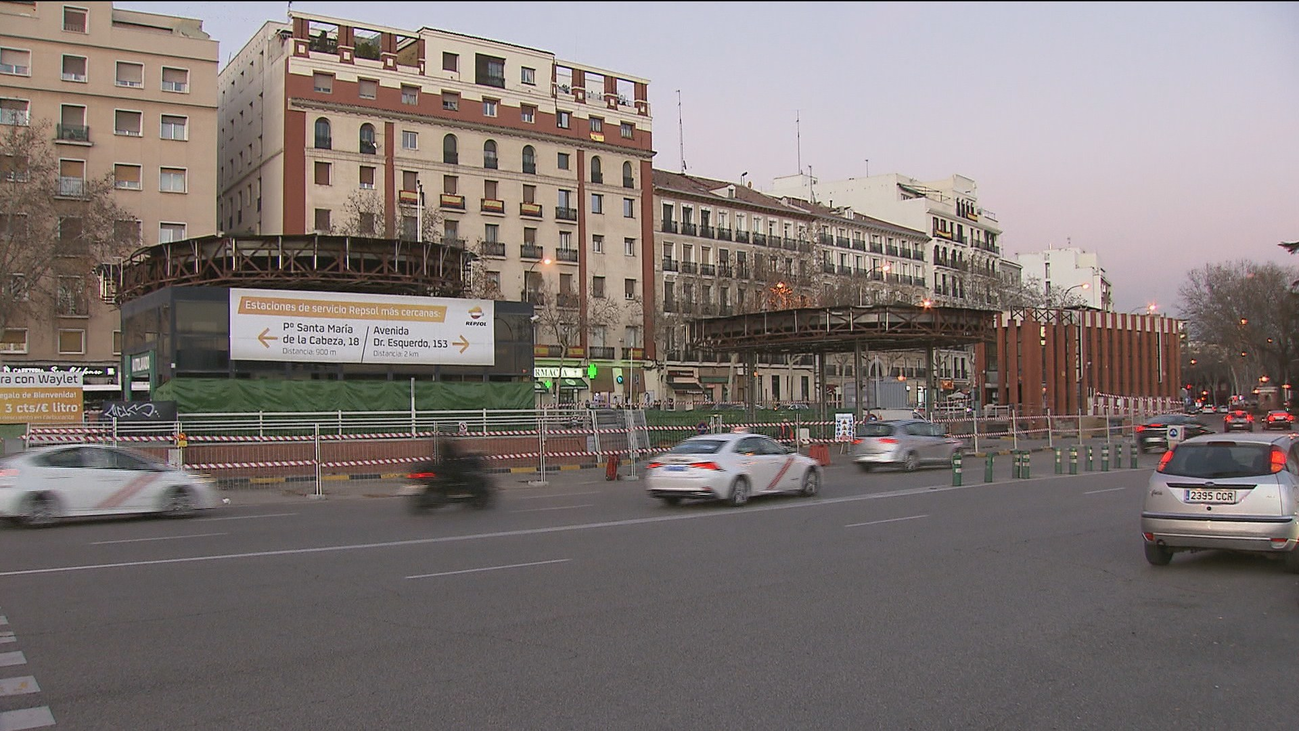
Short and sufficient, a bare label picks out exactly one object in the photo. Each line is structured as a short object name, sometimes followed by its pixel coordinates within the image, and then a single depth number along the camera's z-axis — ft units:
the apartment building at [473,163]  212.02
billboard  109.19
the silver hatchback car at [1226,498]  36.35
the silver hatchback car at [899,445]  100.42
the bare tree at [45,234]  155.84
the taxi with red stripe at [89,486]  57.26
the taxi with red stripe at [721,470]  64.39
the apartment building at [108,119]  186.09
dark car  127.75
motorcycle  62.80
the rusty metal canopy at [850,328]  139.44
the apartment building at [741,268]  250.57
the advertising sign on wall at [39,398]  81.82
